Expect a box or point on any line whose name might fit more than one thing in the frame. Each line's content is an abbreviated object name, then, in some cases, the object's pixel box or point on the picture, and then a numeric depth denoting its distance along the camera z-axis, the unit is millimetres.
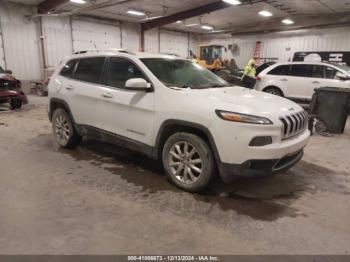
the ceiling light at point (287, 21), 16525
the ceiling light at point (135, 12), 14671
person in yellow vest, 11695
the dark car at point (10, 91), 8570
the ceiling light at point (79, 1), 12611
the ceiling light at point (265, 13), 15016
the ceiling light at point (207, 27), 19353
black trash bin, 6344
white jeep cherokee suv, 2943
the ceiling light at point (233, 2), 11789
